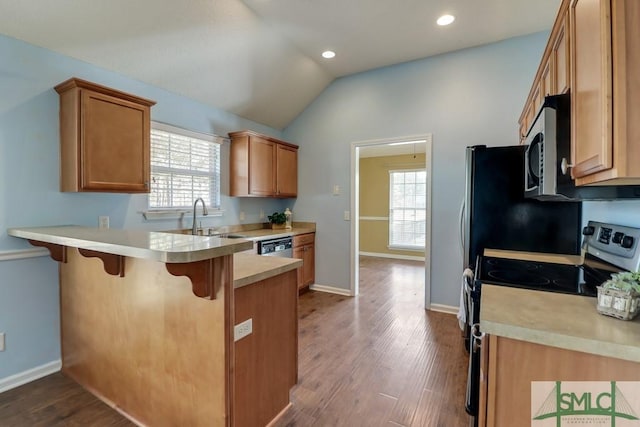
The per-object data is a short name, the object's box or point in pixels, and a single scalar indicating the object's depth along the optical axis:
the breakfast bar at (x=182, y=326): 1.32
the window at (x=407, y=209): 6.77
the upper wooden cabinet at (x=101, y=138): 2.12
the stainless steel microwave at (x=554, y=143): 1.20
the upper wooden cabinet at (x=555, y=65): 1.34
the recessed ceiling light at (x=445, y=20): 2.80
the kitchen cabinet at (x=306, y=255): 4.03
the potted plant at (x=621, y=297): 0.94
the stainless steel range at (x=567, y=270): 1.41
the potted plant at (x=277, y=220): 4.36
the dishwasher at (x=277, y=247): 3.44
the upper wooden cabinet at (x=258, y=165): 3.71
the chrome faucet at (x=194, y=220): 3.21
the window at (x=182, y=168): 3.01
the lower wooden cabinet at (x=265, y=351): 1.45
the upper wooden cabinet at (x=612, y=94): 0.81
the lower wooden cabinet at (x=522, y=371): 0.85
